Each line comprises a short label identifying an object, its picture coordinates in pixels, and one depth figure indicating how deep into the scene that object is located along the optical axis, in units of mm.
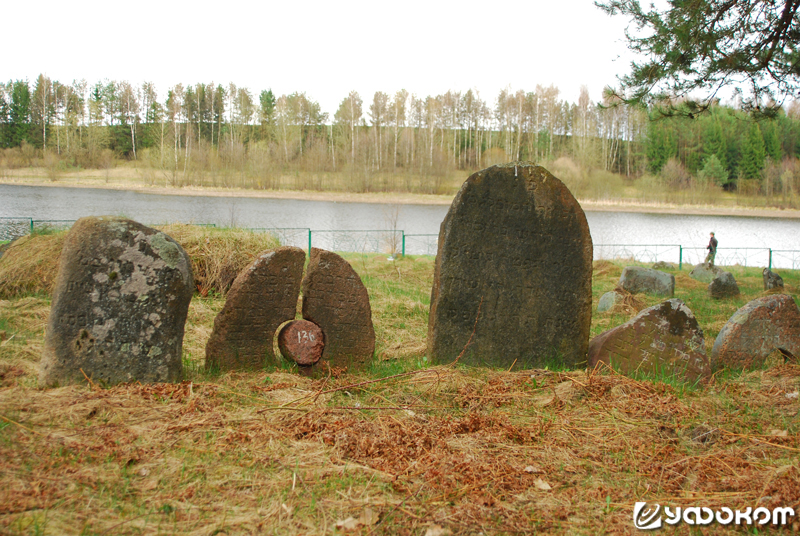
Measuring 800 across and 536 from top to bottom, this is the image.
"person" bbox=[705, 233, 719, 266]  16800
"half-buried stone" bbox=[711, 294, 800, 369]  5535
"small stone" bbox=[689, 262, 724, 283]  13958
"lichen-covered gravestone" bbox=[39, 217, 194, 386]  4211
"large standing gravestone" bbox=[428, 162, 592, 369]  5453
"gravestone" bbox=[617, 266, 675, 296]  11211
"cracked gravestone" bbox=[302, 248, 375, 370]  5273
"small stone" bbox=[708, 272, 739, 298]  10977
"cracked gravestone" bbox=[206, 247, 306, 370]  4949
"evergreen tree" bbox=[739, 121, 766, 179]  50375
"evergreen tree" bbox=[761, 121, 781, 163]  51906
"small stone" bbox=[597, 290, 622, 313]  9453
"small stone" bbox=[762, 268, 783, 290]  11922
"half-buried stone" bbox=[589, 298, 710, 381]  5168
